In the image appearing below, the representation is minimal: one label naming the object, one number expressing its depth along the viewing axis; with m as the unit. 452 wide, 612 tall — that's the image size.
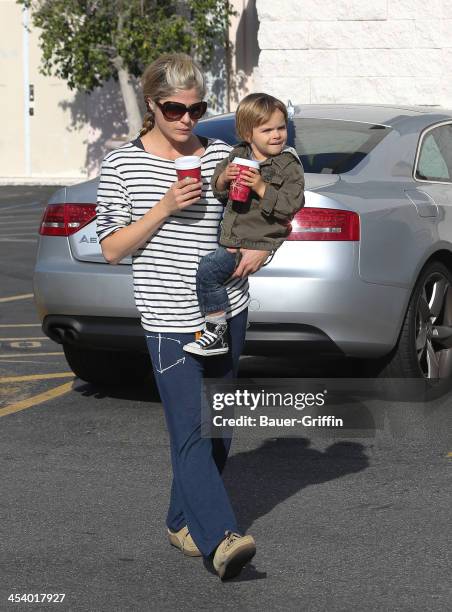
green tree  30.83
